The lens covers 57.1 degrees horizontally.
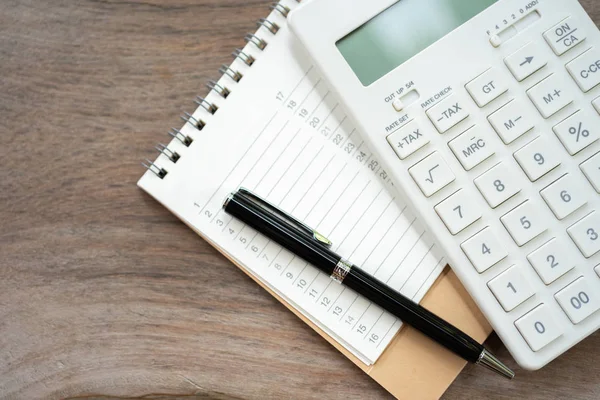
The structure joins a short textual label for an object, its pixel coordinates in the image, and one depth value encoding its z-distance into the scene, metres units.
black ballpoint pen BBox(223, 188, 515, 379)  0.45
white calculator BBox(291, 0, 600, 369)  0.44
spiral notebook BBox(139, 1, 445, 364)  0.47
